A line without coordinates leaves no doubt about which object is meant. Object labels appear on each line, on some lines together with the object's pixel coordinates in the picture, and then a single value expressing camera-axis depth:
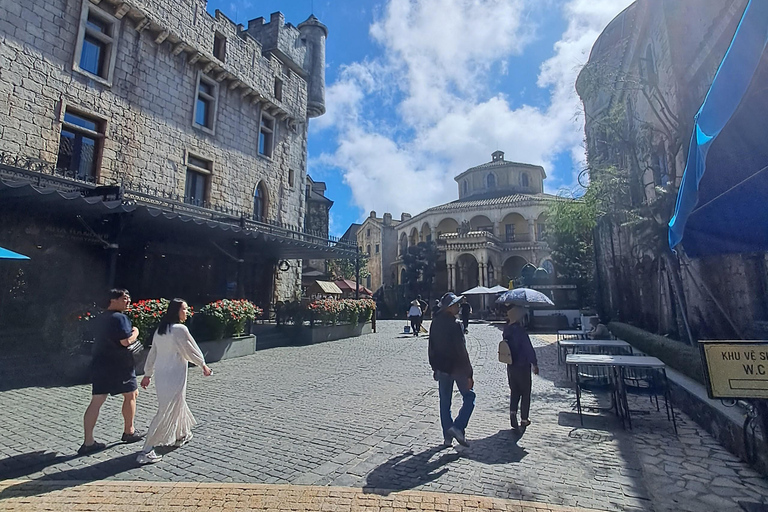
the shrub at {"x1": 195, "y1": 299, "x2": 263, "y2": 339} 10.14
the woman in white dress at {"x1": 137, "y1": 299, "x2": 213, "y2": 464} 4.29
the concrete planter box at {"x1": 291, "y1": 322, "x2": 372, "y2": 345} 14.10
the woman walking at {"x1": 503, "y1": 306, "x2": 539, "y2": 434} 4.98
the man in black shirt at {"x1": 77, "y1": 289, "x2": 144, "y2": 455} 4.32
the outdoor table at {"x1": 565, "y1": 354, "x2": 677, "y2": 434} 5.09
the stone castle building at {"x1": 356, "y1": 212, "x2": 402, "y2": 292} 52.91
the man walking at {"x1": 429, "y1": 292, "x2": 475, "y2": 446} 4.57
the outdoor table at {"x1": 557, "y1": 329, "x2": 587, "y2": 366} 10.29
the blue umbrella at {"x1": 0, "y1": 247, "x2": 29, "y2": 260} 5.08
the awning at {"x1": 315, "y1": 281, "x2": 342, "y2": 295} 25.33
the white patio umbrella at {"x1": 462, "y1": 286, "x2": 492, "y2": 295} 23.22
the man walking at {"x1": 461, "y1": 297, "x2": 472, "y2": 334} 18.66
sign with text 2.85
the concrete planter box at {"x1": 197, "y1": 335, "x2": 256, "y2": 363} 10.02
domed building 36.97
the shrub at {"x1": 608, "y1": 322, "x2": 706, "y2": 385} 6.19
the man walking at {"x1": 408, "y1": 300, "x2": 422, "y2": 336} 18.44
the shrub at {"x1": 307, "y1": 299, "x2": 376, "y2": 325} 14.52
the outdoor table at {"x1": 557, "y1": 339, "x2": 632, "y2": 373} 7.63
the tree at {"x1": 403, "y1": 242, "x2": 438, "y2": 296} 38.16
